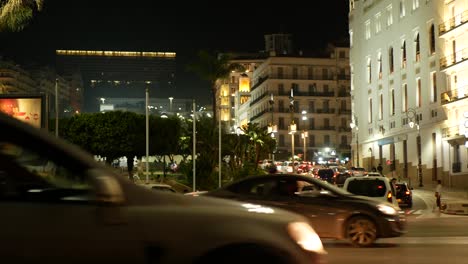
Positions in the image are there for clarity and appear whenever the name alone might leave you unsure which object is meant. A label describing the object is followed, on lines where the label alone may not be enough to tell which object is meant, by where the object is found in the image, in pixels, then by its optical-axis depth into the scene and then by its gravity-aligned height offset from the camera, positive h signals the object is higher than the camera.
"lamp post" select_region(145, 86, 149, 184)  39.91 +0.20
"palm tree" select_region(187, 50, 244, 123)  68.69 +10.21
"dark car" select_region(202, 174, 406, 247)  14.84 -0.75
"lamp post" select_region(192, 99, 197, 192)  42.84 -0.13
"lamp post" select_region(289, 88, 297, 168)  53.31 +3.23
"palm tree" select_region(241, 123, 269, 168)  64.25 +3.23
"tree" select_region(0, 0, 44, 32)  27.34 +6.33
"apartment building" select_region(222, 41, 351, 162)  115.56 +11.78
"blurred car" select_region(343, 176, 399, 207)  21.83 -0.58
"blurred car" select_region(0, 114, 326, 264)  4.56 -0.33
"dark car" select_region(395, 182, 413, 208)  36.47 -1.43
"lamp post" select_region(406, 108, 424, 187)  64.19 +4.46
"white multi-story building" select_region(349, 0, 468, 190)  57.75 +7.91
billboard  29.09 +2.80
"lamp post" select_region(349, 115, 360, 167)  84.06 +4.61
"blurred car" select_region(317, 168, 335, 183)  53.72 -0.42
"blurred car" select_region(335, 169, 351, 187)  43.93 -0.61
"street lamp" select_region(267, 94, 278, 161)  63.07 +3.75
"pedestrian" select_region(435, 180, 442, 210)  34.64 -1.38
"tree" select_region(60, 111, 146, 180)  60.66 +3.35
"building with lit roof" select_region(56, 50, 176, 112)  194.62 +27.99
